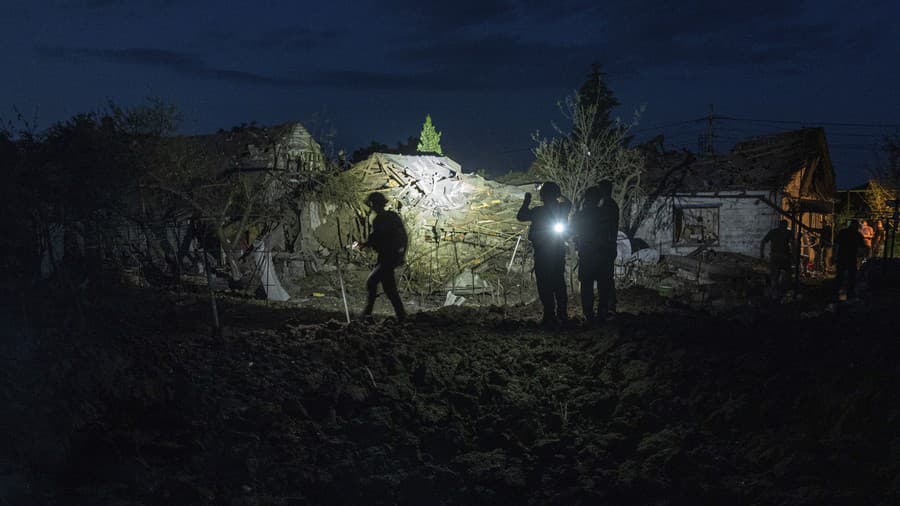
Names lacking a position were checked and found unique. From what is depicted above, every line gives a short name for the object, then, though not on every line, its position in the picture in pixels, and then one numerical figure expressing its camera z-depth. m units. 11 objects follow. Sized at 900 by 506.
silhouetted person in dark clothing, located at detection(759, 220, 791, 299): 12.35
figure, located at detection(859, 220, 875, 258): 22.89
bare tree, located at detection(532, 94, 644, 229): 14.71
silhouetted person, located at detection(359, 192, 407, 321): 8.06
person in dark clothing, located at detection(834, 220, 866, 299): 11.81
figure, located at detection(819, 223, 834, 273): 22.17
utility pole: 30.40
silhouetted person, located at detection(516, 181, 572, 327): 7.71
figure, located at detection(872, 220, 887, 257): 22.09
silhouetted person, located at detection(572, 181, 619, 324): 8.05
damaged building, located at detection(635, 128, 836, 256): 21.81
